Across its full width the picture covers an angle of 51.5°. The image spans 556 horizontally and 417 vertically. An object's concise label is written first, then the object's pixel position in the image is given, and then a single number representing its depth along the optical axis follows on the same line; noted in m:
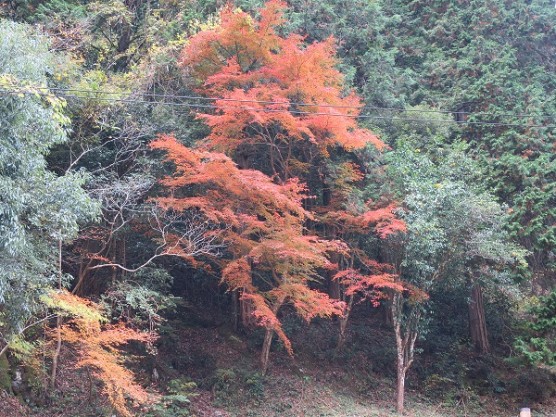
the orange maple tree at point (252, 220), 12.67
